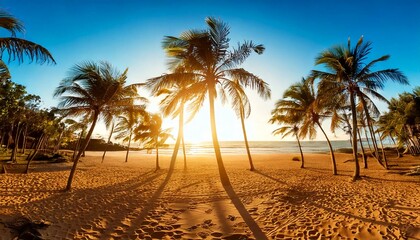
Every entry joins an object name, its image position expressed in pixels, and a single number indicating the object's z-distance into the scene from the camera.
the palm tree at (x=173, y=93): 8.98
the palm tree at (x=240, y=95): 9.23
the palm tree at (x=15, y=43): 4.70
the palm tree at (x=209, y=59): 8.81
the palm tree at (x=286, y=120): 15.87
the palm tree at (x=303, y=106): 14.01
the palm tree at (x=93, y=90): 9.12
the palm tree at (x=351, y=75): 10.14
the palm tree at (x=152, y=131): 16.86
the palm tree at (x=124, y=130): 21.67
